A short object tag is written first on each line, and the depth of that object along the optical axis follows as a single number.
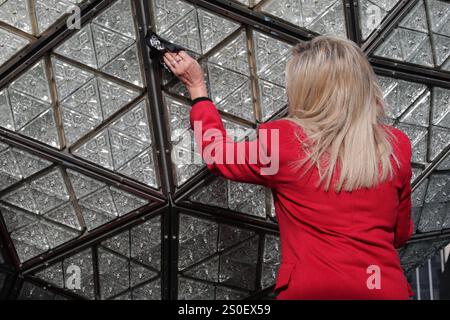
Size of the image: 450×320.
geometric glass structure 3.54
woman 2.52
